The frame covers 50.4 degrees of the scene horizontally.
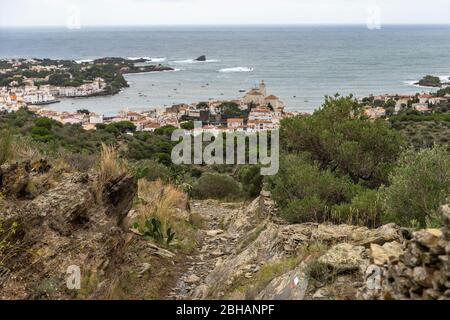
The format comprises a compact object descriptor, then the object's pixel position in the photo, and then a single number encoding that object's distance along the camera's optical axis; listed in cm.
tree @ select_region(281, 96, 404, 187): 937
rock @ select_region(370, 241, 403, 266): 415
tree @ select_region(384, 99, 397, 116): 4289
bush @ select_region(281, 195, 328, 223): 767
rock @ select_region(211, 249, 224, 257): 790
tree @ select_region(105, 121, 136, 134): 3768
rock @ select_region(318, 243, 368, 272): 450
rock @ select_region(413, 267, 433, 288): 329
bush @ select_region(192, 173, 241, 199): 1636
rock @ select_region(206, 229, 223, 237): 947
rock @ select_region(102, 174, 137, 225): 692
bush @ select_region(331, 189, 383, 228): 700
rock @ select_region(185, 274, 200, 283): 661
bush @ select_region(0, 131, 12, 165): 664
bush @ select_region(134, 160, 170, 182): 1530
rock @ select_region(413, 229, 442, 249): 340
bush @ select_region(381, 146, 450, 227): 602
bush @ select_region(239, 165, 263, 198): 1513
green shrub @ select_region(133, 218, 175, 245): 799
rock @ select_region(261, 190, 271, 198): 1082
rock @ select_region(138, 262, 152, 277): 635
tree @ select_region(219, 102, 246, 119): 5078
